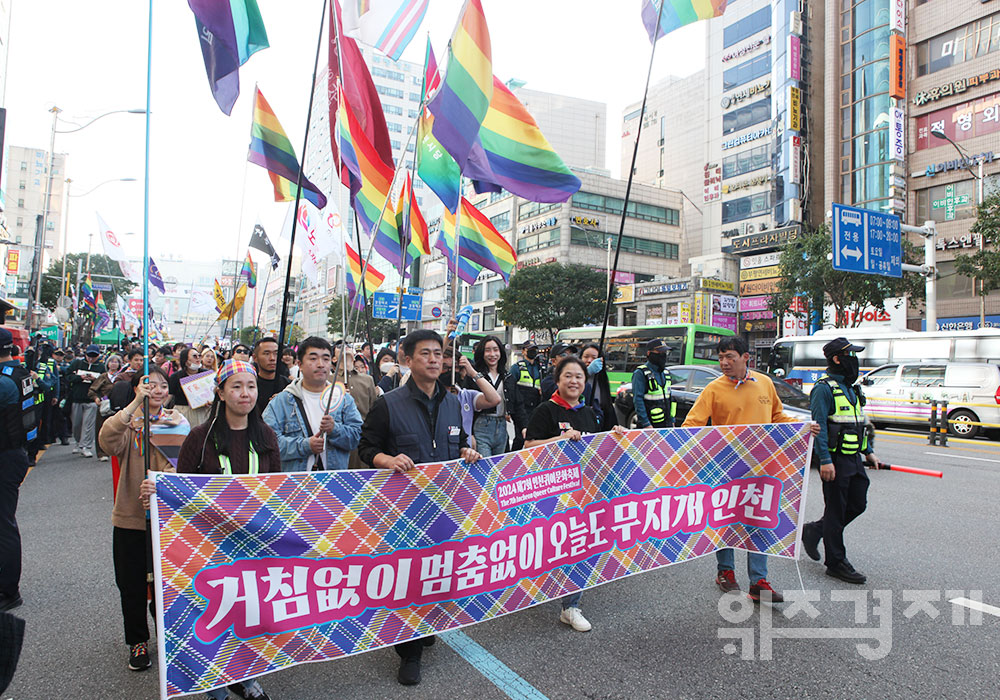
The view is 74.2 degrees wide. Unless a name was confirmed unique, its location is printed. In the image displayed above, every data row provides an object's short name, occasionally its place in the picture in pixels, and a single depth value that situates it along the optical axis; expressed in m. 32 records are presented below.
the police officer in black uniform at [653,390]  7.95
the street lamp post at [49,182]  23.33
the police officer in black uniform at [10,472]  4.09
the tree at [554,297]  41.78
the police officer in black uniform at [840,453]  4.66
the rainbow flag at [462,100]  4.92
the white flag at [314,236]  10.86
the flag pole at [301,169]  4.53
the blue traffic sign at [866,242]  18.70
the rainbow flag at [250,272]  15.36
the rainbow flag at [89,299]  28.64
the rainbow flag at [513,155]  6.11
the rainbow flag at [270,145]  7.45
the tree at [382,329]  56.09
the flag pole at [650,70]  5.24
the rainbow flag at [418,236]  10.96
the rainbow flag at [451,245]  8.43
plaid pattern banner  2.75
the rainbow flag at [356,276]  10.91
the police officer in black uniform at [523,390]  6.50
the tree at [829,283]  25.86
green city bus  22.45
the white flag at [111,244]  18.03
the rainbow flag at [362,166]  5.93
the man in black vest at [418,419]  3.45
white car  15.03
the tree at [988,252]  18.25
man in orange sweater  4.53
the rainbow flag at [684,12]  5.58
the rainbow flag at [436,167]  5.66
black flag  12.96
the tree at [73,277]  53.56
